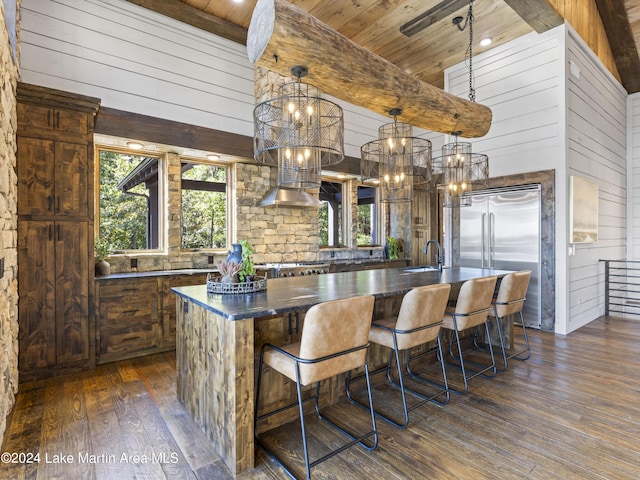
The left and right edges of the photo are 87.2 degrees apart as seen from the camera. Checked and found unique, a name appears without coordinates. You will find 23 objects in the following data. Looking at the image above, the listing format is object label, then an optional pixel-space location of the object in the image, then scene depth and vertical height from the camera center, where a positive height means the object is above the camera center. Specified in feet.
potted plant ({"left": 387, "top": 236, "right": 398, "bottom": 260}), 22.41 -0.77
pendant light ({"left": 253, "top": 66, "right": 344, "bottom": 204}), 7.58 +2.43
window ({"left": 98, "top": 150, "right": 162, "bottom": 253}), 13.70 +1.55
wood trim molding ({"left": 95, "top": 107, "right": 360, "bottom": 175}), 12.37 +4.26
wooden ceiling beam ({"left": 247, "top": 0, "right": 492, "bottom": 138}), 7.02 +4.15
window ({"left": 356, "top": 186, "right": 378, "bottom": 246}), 23.06 +1.47
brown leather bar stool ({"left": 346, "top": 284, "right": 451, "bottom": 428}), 7.61 -2.07
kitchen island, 6.17 -2.21
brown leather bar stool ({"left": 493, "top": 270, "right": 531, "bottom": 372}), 10.63 -1.87
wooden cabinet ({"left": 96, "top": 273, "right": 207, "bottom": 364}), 11.41 -2.79
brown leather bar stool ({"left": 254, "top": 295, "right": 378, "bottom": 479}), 5.92 -2.12
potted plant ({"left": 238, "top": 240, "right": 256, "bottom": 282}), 8.31 -0.75
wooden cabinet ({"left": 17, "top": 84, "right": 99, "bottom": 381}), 9.93 +0.20
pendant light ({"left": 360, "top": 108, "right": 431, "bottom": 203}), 10.09 +2.28
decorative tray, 7.84 -1.18
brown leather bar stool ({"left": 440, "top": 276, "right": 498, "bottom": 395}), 9.16 -1.95
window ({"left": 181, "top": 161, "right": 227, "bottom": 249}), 15.69 +1.51
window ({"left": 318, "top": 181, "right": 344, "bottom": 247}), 21.49 +1.55
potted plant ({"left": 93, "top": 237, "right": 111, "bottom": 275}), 11.98 -0.66
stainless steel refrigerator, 15.70 +0.13
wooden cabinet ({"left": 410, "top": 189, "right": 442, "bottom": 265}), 23.58 +0.89
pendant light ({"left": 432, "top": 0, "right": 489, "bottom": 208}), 11.81 +2.24
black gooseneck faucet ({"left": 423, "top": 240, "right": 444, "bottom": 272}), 12.90 -0.87
